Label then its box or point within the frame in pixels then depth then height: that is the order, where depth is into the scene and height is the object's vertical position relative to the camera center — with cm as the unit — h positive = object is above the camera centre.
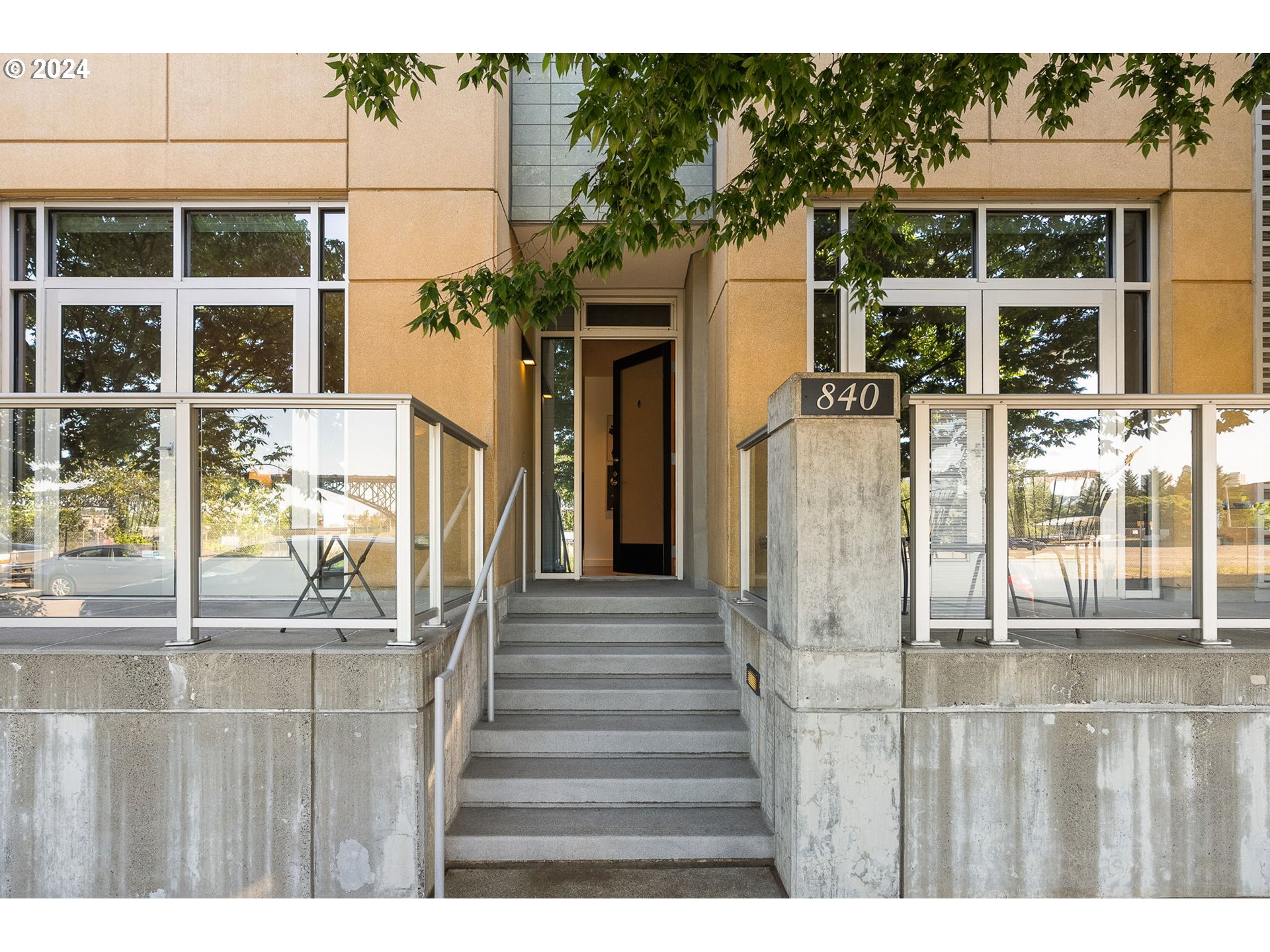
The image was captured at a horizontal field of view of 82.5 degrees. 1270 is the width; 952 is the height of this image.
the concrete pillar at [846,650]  316 -70
